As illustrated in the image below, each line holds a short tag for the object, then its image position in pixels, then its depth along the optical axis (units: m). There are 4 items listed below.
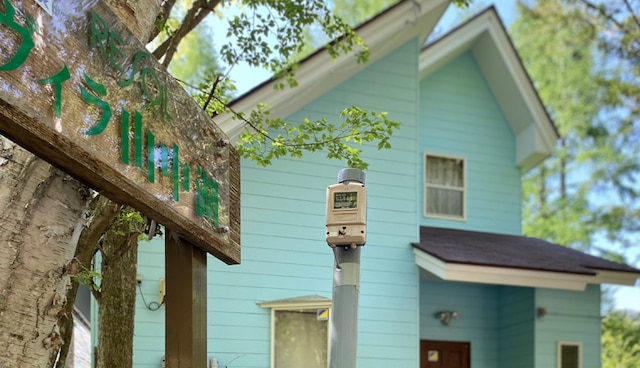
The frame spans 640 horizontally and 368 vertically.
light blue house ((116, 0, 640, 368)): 7.53
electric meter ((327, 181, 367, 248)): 3.31
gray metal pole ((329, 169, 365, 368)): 3.32
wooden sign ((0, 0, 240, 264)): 1.53
